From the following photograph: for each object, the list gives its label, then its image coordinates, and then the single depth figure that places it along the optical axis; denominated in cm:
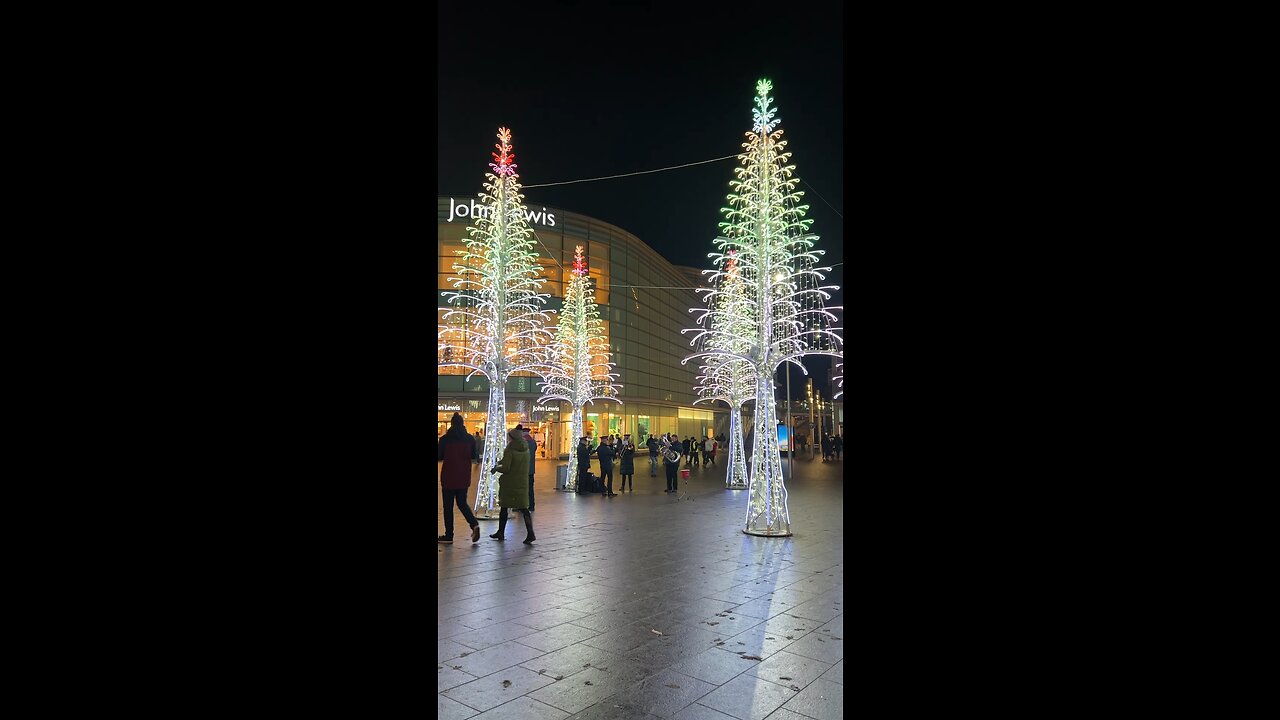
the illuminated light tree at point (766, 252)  1240
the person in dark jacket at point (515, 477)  1075
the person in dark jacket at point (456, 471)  1097
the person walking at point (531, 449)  1171
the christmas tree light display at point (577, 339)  2636
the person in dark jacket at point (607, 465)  1914
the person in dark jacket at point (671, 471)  2041
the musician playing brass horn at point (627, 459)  1991
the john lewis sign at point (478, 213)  4219
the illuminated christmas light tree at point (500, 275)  1559
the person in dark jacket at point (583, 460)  1984
